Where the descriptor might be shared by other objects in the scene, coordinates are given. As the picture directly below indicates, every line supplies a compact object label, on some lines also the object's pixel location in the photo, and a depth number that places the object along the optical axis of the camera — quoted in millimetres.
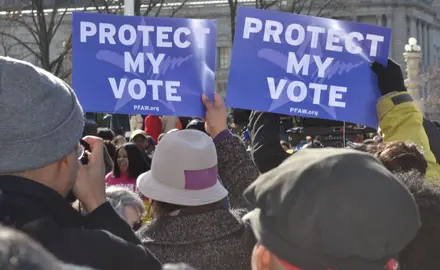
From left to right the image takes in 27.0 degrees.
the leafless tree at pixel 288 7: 30000
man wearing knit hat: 2123
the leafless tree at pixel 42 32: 24000
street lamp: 25300
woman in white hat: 2979
